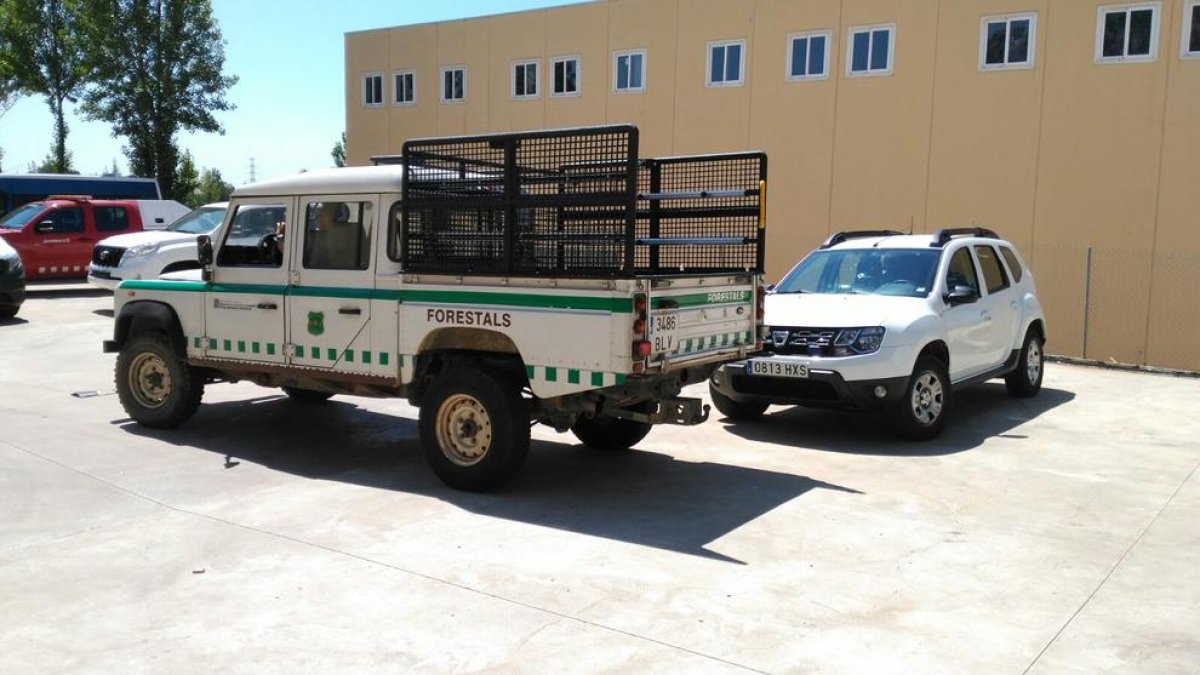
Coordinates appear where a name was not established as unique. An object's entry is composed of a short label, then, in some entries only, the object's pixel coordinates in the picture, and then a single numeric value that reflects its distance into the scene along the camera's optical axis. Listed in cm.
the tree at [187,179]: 3947
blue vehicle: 2800
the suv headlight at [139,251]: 1716
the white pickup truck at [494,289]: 629
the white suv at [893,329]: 834
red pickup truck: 2086
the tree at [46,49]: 3631
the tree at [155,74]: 3553
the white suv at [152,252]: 1712
